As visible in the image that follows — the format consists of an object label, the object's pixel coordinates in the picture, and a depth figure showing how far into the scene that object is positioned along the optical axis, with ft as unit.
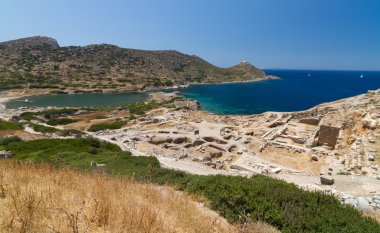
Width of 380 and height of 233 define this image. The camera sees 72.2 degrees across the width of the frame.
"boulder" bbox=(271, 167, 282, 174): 59.52
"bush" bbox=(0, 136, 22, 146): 76.95
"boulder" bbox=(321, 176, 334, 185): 41.73
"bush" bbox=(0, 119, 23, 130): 107.18
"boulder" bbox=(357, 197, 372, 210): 29.86
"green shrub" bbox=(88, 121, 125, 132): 120.32
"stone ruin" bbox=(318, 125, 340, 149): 83.82
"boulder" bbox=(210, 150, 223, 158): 81.01
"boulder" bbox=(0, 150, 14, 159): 56.46
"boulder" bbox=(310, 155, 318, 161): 72.54
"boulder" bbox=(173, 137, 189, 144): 94.27
